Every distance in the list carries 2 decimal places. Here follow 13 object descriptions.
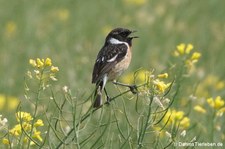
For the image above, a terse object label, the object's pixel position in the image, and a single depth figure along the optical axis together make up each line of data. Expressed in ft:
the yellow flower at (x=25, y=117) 31.68
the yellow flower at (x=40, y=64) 31.60
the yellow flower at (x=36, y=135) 32.19
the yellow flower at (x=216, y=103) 37.55
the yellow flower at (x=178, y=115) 37.64
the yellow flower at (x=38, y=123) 32.01
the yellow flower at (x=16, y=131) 31.58
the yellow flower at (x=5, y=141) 31.50
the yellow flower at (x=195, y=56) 39.69
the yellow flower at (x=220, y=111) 37.86
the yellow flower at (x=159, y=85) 30.50
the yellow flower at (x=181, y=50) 41.11
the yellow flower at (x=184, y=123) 38.65
